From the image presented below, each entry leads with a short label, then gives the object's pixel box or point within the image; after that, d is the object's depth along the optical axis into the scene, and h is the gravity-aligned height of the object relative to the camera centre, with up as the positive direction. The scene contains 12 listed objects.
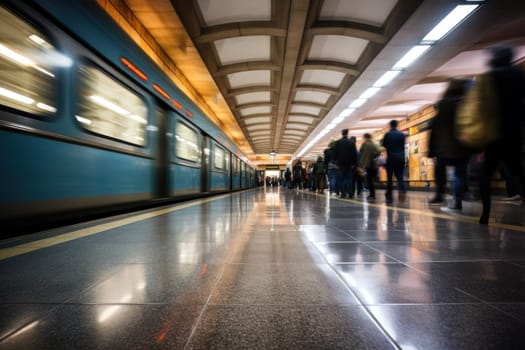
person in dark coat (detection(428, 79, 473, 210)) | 3.66 +0.62
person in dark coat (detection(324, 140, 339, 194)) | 10.00 +0.52
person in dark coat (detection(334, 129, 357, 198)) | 7.62 +0.78
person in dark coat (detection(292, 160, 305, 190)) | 17.65 +0.69
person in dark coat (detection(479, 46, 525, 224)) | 2.72 +0.79
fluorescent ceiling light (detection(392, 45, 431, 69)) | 8.26 +4.10
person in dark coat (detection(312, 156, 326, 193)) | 11.98 +0.43
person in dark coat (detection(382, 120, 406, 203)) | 6.28 +0.70
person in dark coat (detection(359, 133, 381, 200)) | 7.37 +0.74
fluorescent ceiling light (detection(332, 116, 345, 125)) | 16.74 +3.98
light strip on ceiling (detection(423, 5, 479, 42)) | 6.45 +4.11
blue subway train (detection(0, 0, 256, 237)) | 2.28 +0.79
